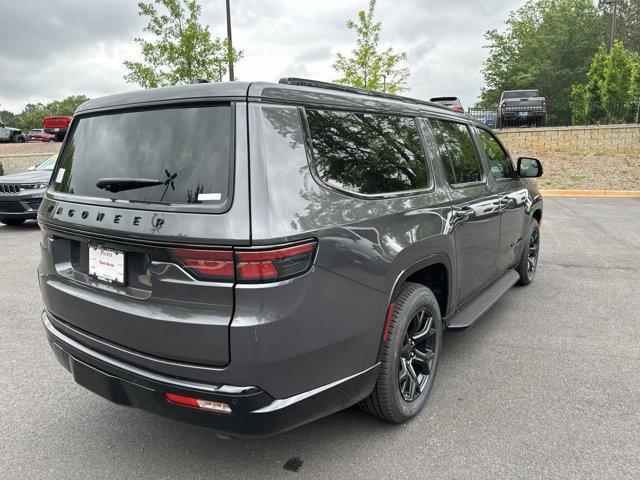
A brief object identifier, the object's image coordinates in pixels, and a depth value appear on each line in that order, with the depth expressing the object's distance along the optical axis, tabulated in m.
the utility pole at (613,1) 27.45
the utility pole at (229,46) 15.46
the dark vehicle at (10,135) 32.66
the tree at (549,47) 36.94
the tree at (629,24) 43.03
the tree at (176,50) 14.73
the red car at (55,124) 33.88
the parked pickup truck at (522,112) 19.95
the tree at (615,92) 19.38
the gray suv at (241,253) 1.86
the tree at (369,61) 17.09
